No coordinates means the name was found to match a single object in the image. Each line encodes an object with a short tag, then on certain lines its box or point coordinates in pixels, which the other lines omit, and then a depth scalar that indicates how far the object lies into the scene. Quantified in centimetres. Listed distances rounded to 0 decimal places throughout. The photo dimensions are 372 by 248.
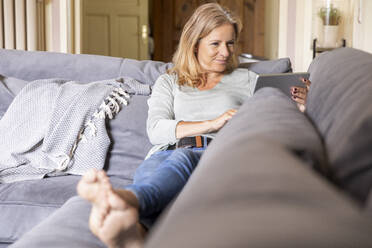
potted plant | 354
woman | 200
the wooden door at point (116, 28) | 558
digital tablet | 186
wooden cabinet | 670
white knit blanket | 216
